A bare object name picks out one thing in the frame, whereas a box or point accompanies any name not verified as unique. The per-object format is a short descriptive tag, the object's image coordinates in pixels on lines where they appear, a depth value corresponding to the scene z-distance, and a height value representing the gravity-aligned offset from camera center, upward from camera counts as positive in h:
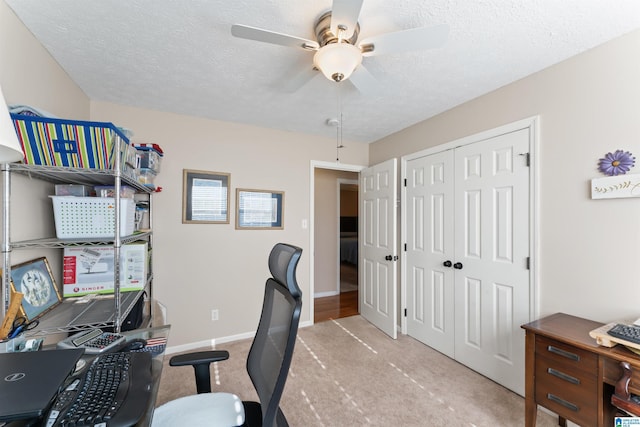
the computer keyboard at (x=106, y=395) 0.68 -0.54
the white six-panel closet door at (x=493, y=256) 1.96 -0.32
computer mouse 1.21 -0.61
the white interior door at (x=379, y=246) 2.93 -0.37
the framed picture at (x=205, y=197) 2.65 +0.19
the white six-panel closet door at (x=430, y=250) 2.50 -0.35
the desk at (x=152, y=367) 0.70 -0.60
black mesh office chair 0.85 -0.62
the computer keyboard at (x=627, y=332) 1.18 -0.55
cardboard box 1.61 -0.36
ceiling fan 1.14 +0.83
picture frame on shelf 1.27 -0.38
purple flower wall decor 1.47 +0.31
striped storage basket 1.21 +0.36
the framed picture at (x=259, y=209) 2.90 +0.07
